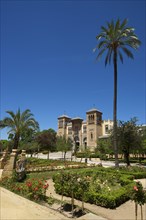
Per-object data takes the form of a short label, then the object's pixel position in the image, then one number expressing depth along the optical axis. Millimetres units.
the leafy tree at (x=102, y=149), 49297
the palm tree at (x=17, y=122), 33172
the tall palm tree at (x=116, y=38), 21078
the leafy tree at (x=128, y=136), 26844
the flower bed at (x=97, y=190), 8344
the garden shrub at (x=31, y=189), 9211
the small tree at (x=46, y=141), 58281
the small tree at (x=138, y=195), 5898
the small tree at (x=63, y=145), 44028
